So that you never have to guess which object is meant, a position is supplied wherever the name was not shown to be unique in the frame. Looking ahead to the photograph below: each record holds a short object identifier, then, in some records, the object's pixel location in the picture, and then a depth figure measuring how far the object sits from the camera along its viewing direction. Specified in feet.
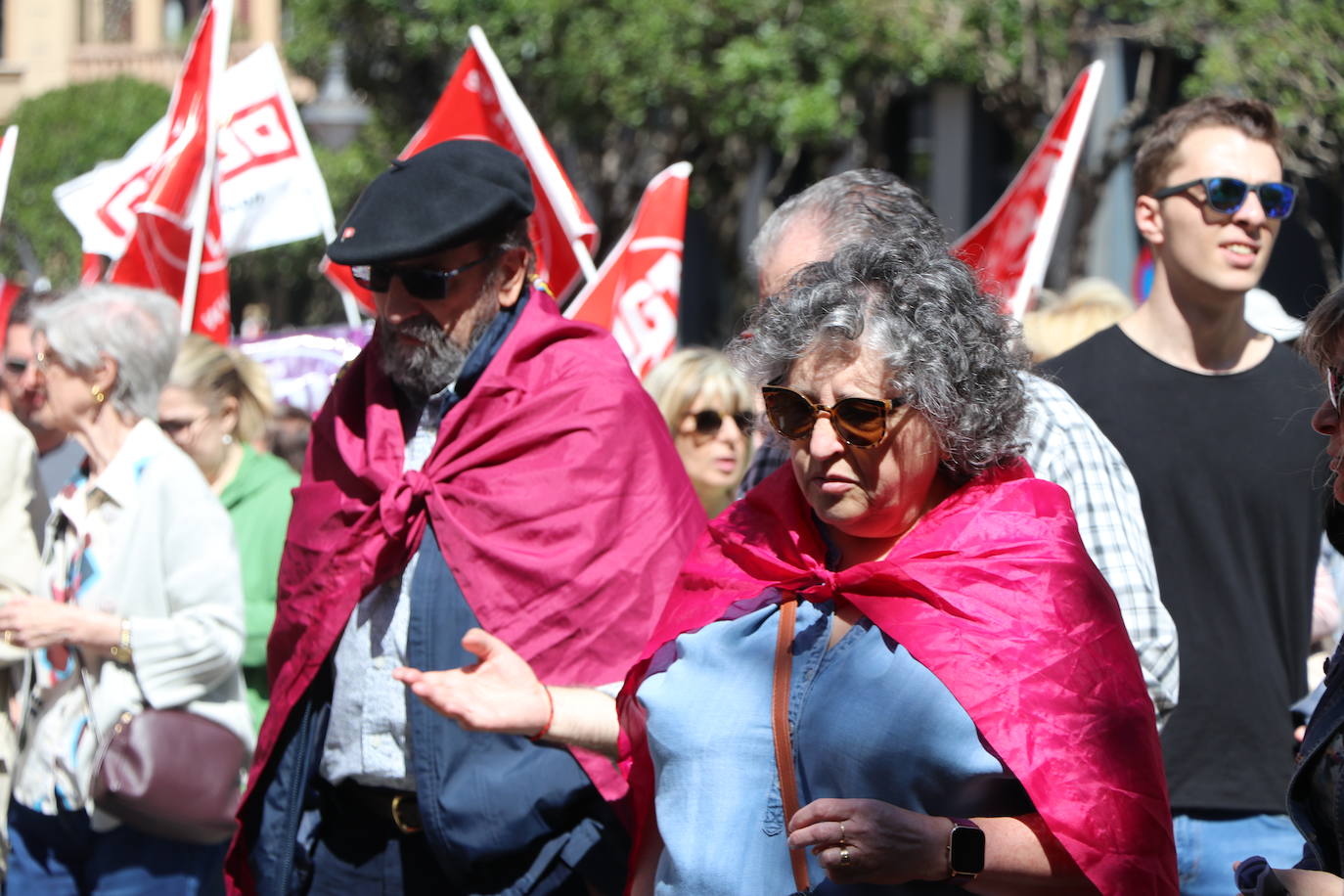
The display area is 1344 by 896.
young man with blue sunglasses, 22.11
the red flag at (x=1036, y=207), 35.06
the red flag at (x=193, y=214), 42.29
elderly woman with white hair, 24.90
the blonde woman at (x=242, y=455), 30.14
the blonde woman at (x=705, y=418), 33.96
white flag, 46.32
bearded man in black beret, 20.07
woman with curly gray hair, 14.48
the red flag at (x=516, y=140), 36.47
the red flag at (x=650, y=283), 40.29
